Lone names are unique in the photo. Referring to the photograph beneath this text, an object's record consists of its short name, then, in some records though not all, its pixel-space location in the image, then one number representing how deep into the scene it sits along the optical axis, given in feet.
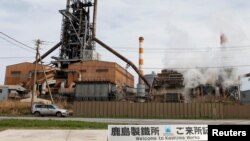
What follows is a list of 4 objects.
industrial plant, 183.01
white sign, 34.12
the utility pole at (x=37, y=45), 154.96
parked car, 136.05
